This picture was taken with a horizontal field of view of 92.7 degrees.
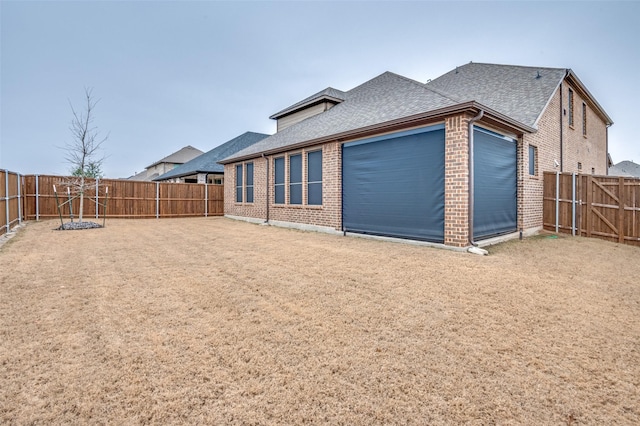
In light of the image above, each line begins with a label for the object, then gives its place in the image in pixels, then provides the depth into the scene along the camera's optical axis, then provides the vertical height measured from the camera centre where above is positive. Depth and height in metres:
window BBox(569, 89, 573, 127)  12.37 +3.92
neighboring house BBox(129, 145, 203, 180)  39.59 +5.79
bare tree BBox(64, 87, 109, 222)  14.16 +3.12
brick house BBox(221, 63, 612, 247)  7.27 +1.49
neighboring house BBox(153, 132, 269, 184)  21.53 +2.96
